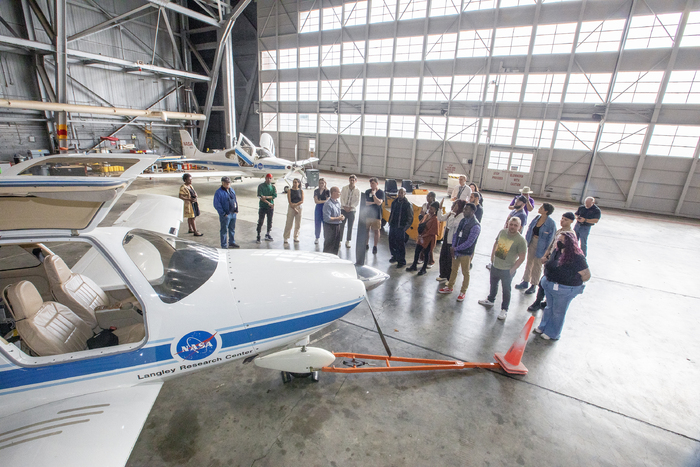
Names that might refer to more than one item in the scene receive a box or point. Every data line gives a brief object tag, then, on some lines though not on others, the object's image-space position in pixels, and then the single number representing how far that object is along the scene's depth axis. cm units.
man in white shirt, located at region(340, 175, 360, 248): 719
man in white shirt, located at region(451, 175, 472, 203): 801
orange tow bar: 369
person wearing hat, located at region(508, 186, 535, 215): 644
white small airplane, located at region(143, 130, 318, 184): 1446
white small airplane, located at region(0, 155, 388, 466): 201
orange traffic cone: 383
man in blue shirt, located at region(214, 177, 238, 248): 693
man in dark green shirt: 767
